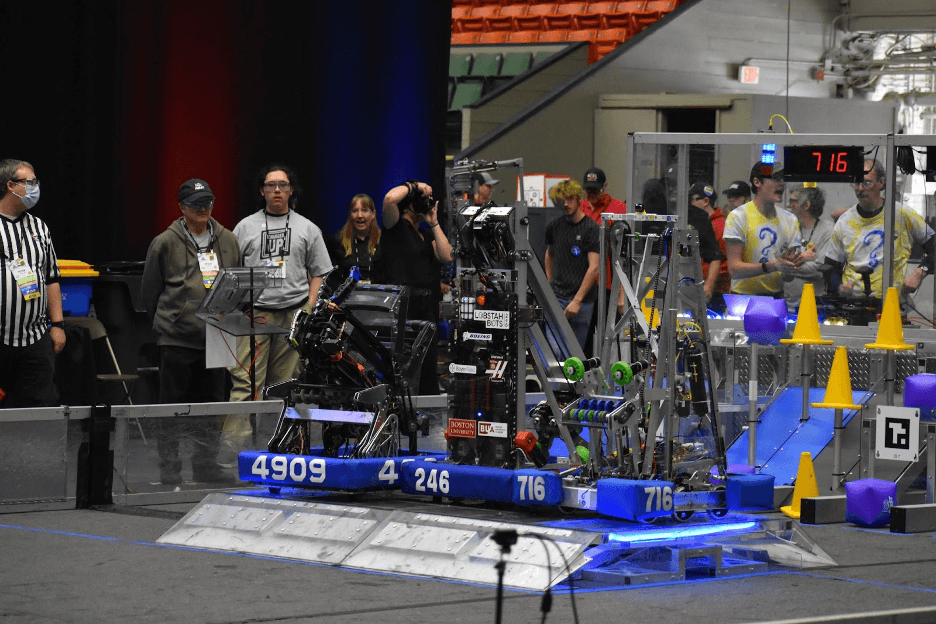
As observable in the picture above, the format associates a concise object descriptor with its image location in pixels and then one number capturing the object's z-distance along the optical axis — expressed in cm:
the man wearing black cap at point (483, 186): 799
